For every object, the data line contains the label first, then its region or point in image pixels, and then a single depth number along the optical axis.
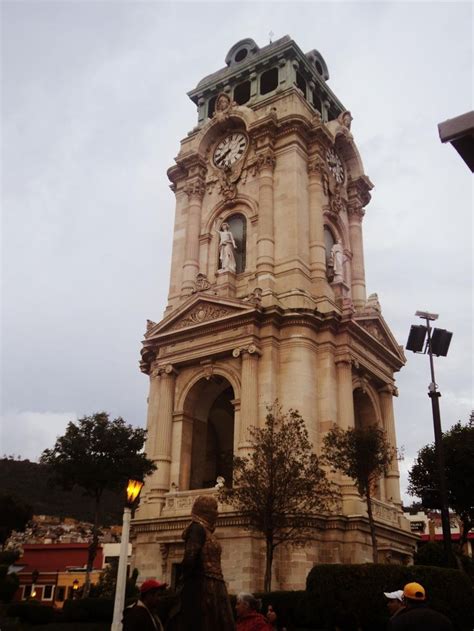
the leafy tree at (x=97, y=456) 28.88
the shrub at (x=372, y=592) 19.09
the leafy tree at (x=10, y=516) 56.19
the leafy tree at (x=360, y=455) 26.09
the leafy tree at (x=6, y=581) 43.16
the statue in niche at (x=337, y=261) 37.41
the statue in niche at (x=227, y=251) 37.22
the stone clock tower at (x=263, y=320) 30.59
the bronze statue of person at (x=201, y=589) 6.51
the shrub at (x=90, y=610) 25.11
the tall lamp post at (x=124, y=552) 16.30
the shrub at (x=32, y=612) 26.52
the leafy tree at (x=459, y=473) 34.84
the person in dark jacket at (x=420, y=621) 6.16
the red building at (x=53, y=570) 52.59
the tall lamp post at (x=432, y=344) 21.58
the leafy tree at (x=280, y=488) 24.77
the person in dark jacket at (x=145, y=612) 7.07
